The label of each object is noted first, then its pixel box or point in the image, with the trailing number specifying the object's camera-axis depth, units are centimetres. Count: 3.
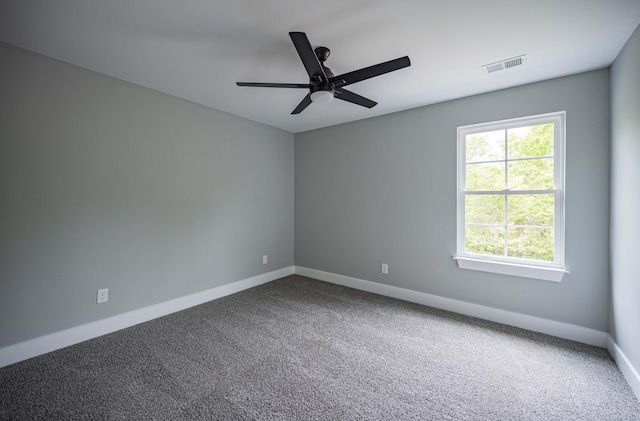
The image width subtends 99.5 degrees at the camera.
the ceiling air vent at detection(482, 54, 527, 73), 229
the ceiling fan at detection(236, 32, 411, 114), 171
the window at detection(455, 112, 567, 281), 266
